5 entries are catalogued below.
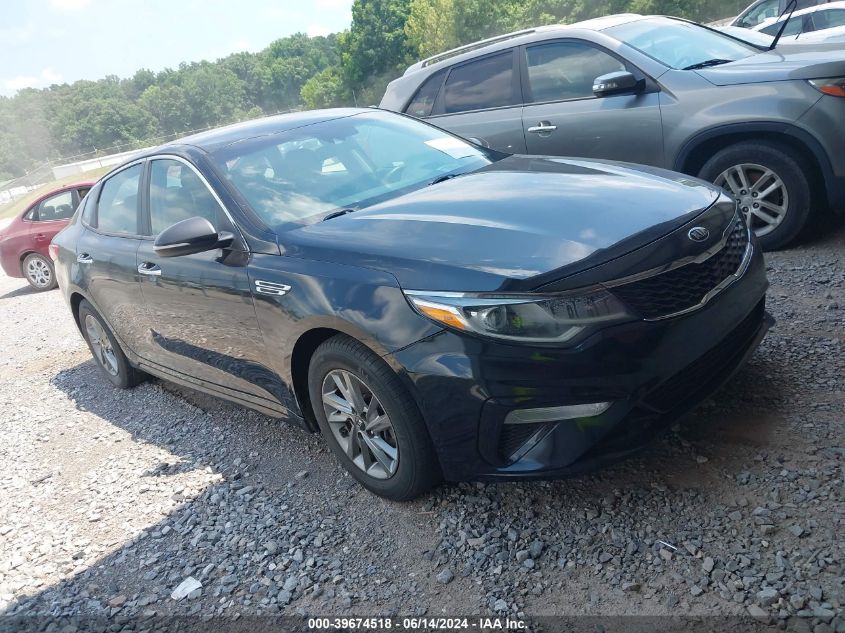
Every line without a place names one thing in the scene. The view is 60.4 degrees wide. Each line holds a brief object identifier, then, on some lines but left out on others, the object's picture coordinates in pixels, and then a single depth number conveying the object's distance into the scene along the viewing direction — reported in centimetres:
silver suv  490
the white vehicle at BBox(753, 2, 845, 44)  944
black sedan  255
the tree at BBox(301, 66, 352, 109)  8862
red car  1181
